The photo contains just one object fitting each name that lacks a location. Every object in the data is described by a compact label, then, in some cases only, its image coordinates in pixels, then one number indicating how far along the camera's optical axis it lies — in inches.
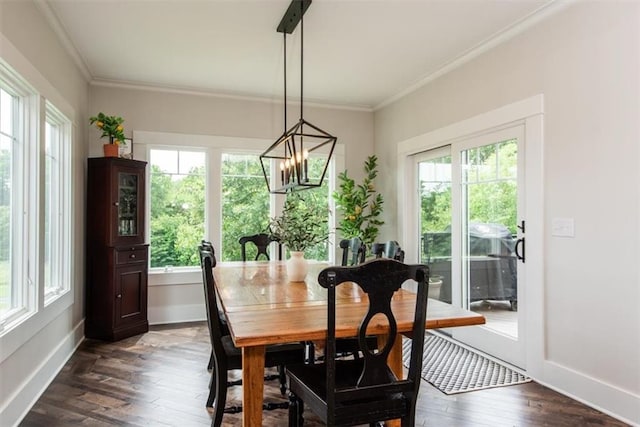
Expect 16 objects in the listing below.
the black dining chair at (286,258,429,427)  60.1
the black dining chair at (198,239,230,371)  100.8
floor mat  114.6
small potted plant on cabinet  156.3
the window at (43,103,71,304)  129.6
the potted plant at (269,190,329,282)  105.0
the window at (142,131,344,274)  183.3
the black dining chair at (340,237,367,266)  128.3
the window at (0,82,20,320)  96.0
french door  127.2
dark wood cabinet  154.9
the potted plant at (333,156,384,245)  193.0
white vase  108.0
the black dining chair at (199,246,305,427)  84.3
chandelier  110.6
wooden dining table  63.1
